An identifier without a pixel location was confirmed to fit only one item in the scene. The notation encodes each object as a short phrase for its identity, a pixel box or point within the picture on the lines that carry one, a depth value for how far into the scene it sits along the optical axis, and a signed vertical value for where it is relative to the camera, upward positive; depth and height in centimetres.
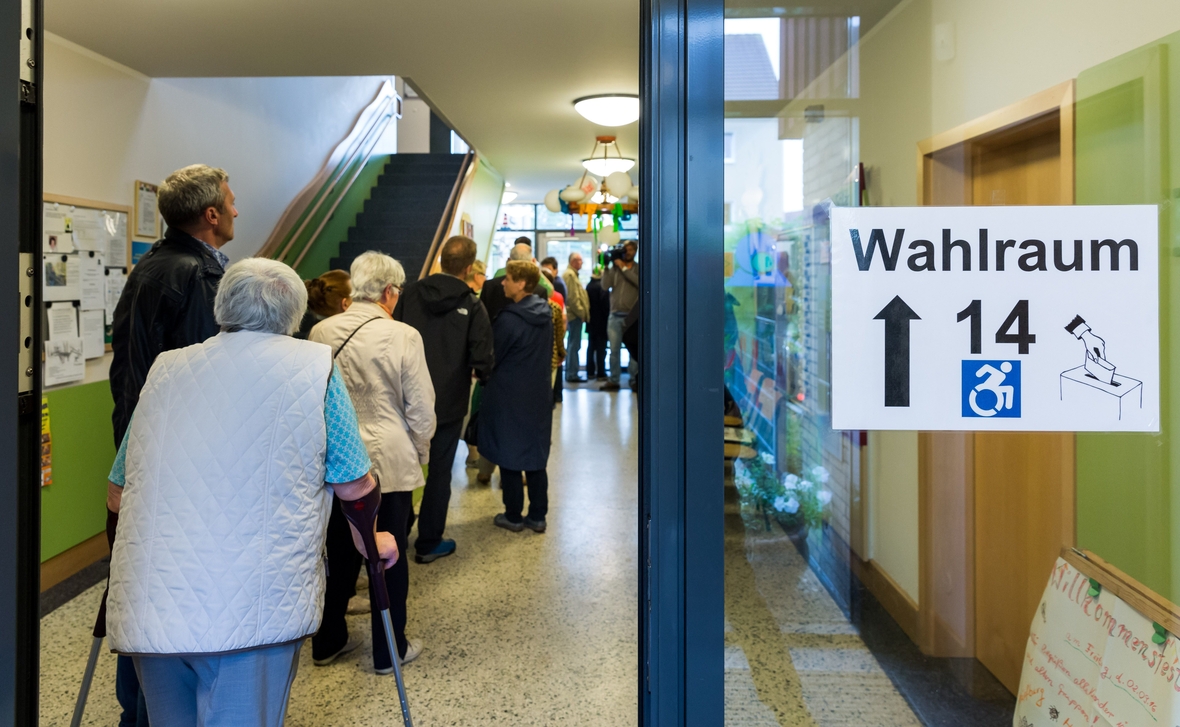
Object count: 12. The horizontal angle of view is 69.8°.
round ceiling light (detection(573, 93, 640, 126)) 595 +185
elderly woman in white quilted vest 172 -30
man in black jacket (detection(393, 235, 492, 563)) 402 +10
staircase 849 +167
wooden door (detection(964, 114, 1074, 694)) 114 -19
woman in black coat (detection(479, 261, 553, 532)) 450 -9
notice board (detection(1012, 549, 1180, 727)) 115 -39
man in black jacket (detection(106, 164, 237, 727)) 237 +20
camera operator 981 +81
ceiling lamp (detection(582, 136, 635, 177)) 854 +204
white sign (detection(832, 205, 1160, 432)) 114 +7
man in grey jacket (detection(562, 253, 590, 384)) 980 +80
